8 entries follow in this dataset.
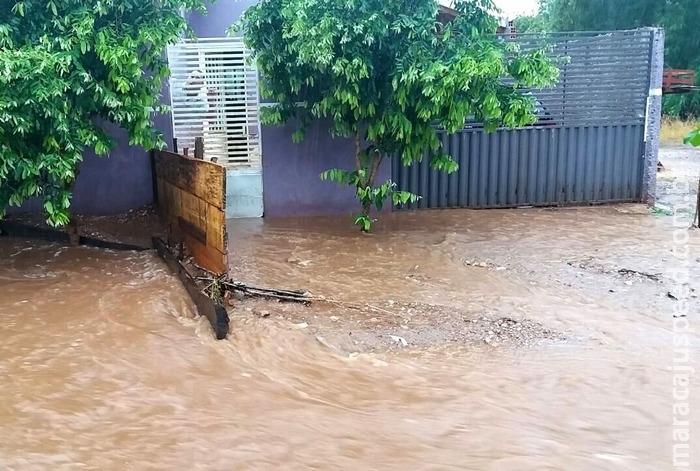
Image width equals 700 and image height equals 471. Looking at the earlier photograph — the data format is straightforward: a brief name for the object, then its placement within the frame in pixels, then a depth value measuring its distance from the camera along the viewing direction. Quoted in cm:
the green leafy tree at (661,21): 2664
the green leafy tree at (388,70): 737
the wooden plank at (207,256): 612
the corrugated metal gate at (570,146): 1016
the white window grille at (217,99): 941
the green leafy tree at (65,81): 591
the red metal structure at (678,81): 1683
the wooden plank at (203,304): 526
